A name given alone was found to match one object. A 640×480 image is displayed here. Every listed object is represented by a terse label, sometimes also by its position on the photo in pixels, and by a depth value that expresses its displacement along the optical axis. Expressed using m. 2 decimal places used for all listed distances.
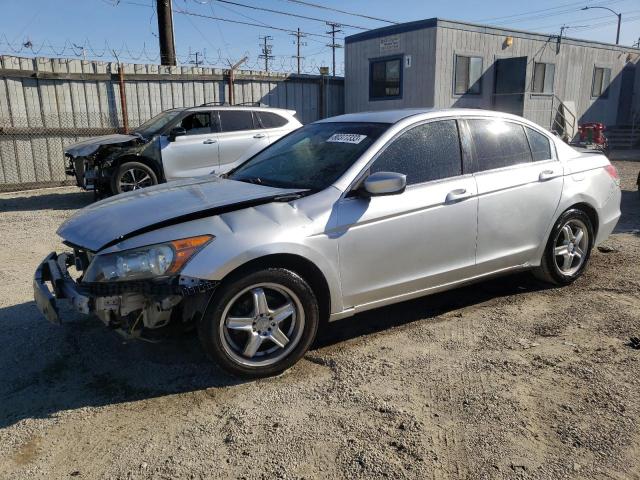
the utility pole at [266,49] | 67.87
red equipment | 18.91
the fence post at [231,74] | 14.23
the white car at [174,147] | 9.21
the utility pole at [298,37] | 51.51
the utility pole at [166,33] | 15.35
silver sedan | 3.11
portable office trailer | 16.45
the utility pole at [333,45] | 49.69
